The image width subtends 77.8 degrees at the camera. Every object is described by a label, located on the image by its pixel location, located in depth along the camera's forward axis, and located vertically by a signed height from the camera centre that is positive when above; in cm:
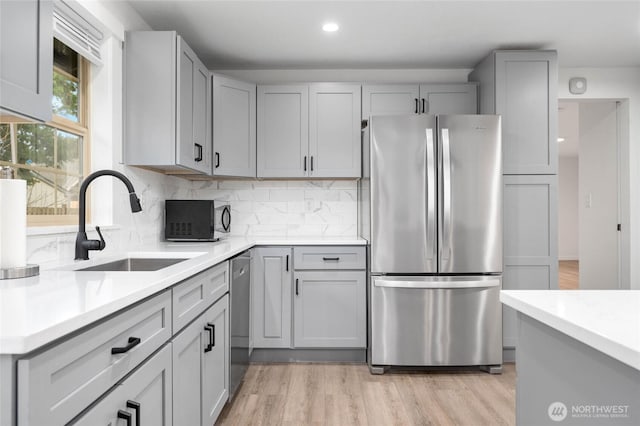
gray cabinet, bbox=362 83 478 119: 341 +100
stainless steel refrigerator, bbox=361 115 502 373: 284 -16
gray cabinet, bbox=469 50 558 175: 317 +86
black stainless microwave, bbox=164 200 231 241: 295 -3
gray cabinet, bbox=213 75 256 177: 322 +74
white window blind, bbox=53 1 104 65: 195 +97
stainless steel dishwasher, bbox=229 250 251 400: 237 -67
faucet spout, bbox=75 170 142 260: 173 -9
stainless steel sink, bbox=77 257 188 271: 212 -26
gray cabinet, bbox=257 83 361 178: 342 +76
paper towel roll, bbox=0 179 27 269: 129 -3
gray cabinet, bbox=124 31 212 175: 248 +73
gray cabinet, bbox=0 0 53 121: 104 +44
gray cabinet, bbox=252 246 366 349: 308 -63
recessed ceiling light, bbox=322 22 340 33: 283 +137
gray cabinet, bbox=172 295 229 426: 149 -67
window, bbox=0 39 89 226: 179 +33
